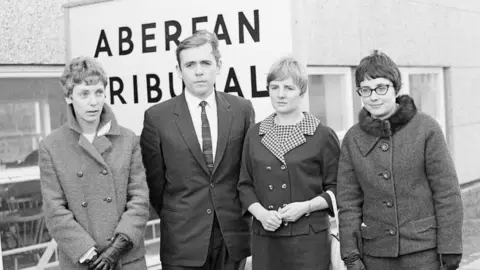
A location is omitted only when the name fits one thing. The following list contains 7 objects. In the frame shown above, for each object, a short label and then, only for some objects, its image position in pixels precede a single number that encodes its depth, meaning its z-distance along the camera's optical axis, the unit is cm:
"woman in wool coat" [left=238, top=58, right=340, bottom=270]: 352
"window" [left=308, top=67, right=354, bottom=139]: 762
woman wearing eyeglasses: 333
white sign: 385
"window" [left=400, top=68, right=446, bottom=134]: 906
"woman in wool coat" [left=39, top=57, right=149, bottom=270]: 336
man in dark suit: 365
